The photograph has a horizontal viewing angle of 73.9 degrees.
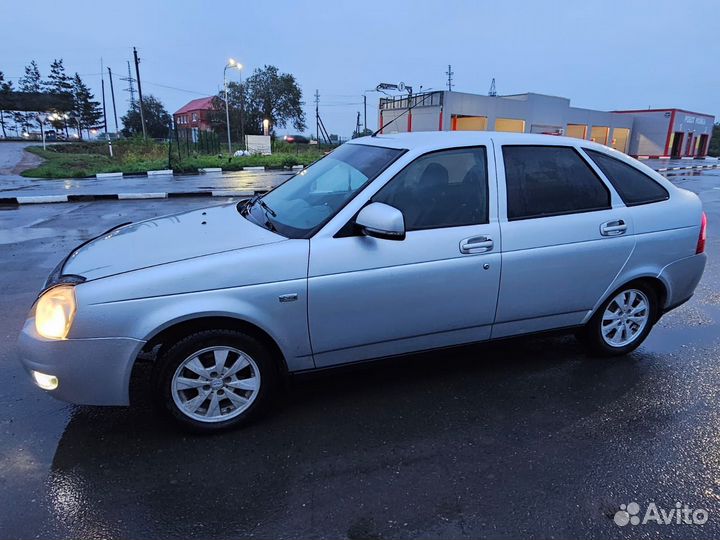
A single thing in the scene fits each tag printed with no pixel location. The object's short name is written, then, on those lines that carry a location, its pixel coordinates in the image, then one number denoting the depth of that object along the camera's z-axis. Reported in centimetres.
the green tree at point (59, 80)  8850
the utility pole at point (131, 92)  6072
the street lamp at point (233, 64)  2821
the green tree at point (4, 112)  7964
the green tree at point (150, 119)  8106
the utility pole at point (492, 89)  6097
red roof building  8254
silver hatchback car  251
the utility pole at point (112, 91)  6443
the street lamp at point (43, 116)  7729
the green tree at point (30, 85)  8909
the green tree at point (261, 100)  6419
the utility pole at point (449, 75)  6669
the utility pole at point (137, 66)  4062
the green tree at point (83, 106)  8584
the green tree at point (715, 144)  6750
